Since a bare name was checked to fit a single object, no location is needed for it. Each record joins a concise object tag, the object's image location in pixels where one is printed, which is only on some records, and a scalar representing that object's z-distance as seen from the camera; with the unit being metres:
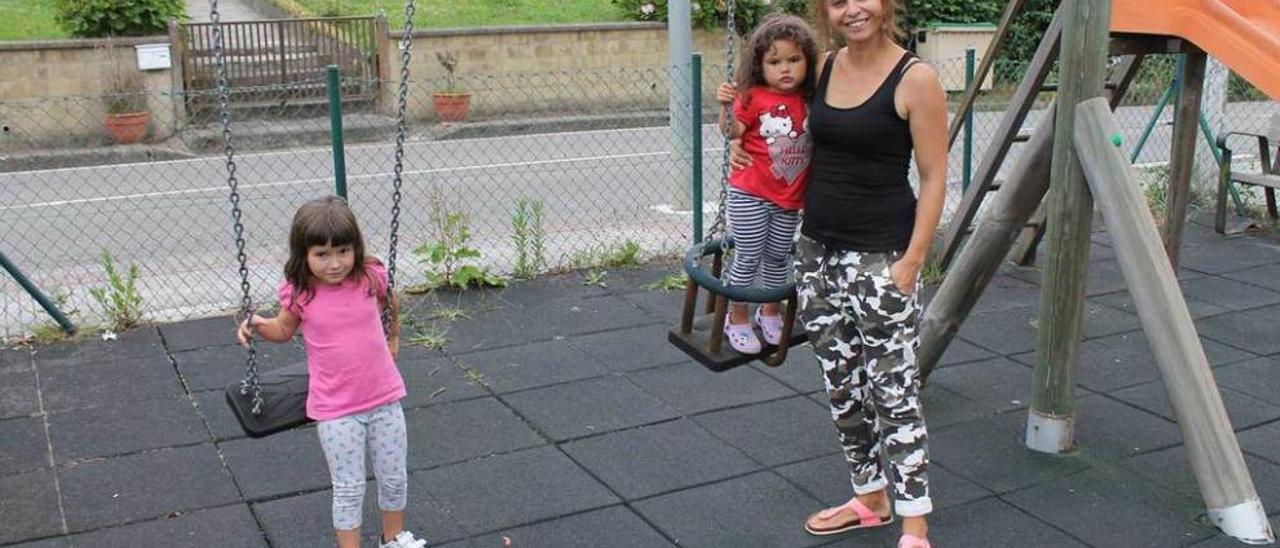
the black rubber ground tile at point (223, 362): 5.47
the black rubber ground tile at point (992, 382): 5.22
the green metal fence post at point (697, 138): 7.54
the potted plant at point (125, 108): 14.98
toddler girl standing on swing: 3.72
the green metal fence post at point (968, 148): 8.40
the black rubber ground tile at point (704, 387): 5.19
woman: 3.35
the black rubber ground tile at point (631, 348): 5.75
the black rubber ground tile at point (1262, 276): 7.12
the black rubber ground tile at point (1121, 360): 5.44
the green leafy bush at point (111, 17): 15.98
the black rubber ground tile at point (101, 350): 5.76
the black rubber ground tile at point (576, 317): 6.27
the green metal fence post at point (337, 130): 6.29
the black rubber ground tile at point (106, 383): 5.22
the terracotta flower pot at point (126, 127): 14.93
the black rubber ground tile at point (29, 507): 3.97
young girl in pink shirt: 3.31
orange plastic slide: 4.25
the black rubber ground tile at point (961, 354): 5.72
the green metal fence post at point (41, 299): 5.78
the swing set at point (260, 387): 3.57
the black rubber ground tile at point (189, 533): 3.91
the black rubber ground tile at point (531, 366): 5.47
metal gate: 16.16
